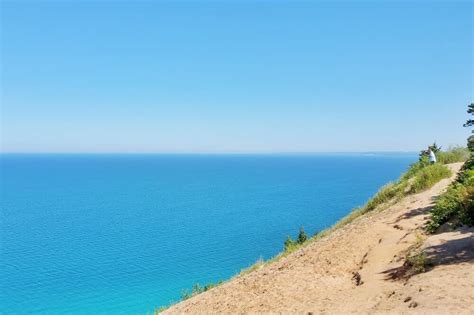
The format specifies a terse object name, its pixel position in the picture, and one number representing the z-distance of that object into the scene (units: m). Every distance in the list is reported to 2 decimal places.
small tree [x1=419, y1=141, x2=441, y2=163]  35.72
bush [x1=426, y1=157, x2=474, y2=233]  13.77
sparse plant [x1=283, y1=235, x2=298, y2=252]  24.69
